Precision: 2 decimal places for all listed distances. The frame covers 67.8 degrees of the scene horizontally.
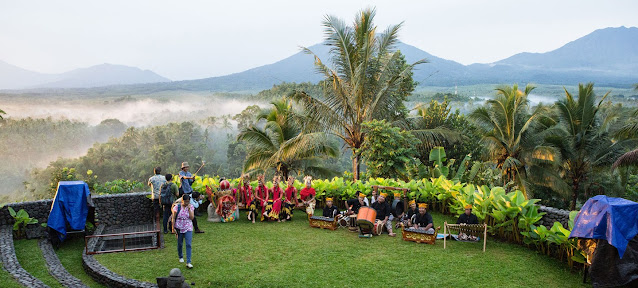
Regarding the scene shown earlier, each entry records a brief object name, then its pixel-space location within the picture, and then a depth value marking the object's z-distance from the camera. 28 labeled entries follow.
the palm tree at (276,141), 16.89
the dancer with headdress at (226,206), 10.76
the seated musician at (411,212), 9.77
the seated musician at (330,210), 10.56
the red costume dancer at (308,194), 11.10
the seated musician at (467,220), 8.80
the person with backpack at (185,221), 7.19
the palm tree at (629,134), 13.56
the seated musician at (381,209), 9.81
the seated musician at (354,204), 10.38
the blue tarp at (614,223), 6.21
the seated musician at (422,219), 9.35
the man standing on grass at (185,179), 10.48
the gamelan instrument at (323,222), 9.95
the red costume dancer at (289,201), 10.94
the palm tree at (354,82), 15.67
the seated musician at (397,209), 10.48
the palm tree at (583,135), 18.30
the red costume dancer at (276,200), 10.77
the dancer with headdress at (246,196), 10.87
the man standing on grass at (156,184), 10.15
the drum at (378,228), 9.41
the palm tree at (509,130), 17.69
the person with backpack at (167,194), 9.74
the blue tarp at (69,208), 8.84
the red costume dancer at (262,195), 10.82
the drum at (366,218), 9.20
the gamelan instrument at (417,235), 8.62
